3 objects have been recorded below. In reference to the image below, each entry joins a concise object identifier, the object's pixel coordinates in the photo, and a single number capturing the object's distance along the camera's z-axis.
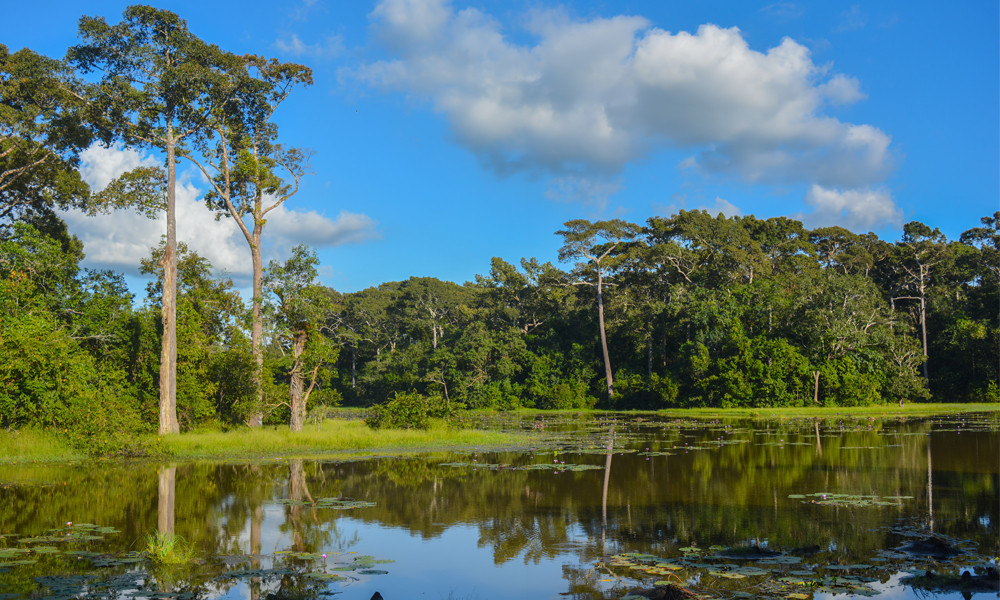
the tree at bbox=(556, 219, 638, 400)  58.09
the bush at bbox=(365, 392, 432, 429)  29.20
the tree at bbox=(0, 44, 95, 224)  28.28
